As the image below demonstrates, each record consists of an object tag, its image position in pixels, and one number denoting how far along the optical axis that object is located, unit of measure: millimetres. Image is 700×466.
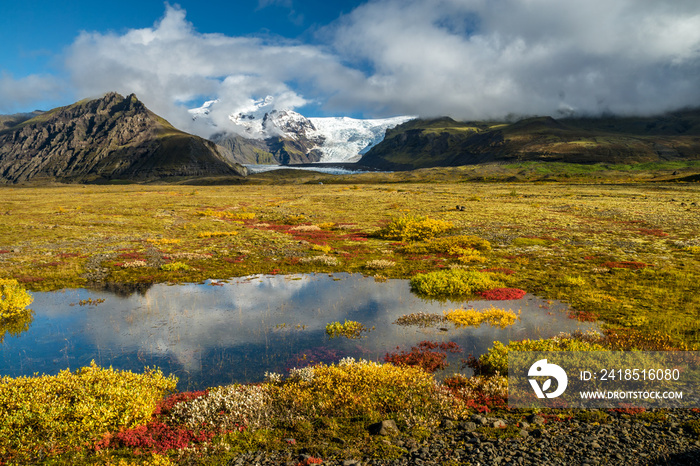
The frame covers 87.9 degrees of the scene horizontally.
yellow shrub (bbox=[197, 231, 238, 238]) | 41219
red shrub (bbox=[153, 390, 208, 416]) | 10453
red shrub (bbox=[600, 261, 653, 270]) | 25984
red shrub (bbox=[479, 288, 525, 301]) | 20688
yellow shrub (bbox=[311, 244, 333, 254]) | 33281
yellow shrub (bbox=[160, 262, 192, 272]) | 26947
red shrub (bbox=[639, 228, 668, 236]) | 38669
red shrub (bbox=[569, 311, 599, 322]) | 17289
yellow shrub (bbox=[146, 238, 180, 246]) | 36594
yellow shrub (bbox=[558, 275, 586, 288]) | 22438
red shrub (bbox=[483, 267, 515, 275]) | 25641
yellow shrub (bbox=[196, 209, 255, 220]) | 58219
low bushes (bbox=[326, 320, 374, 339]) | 16222
